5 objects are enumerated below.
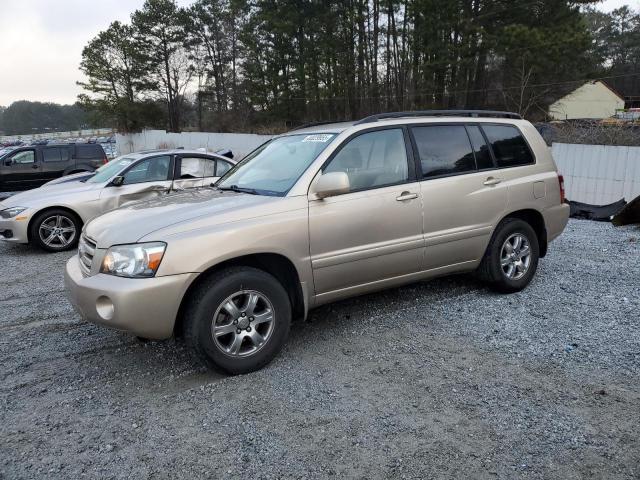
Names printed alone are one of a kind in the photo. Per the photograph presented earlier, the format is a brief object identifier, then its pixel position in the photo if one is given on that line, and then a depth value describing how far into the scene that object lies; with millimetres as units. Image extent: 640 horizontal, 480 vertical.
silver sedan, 7953
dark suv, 13336
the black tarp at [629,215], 8680
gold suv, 3438
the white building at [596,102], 46562
